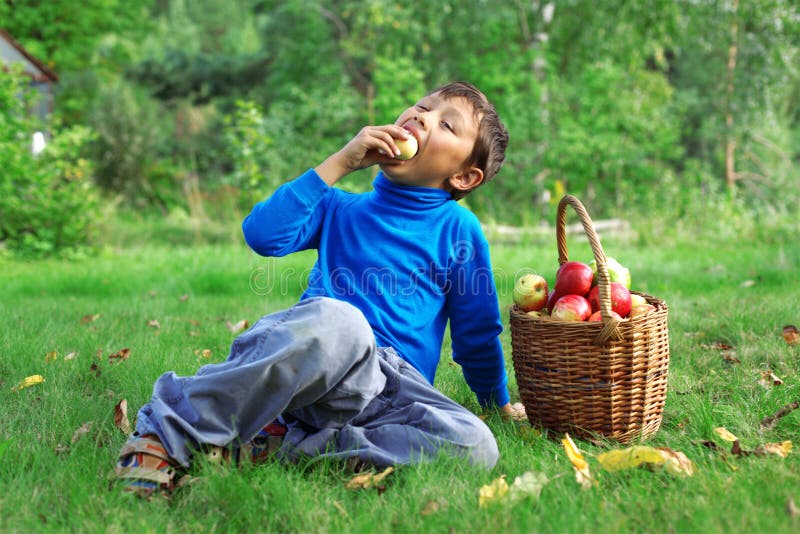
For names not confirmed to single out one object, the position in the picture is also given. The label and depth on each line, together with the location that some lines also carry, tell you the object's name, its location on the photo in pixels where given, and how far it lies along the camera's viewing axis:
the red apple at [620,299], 2.35
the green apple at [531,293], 2.55
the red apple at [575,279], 2.48
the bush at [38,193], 6.62
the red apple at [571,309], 2.33
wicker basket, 2.28
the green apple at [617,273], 2.58
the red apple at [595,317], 2.35
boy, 1.96
